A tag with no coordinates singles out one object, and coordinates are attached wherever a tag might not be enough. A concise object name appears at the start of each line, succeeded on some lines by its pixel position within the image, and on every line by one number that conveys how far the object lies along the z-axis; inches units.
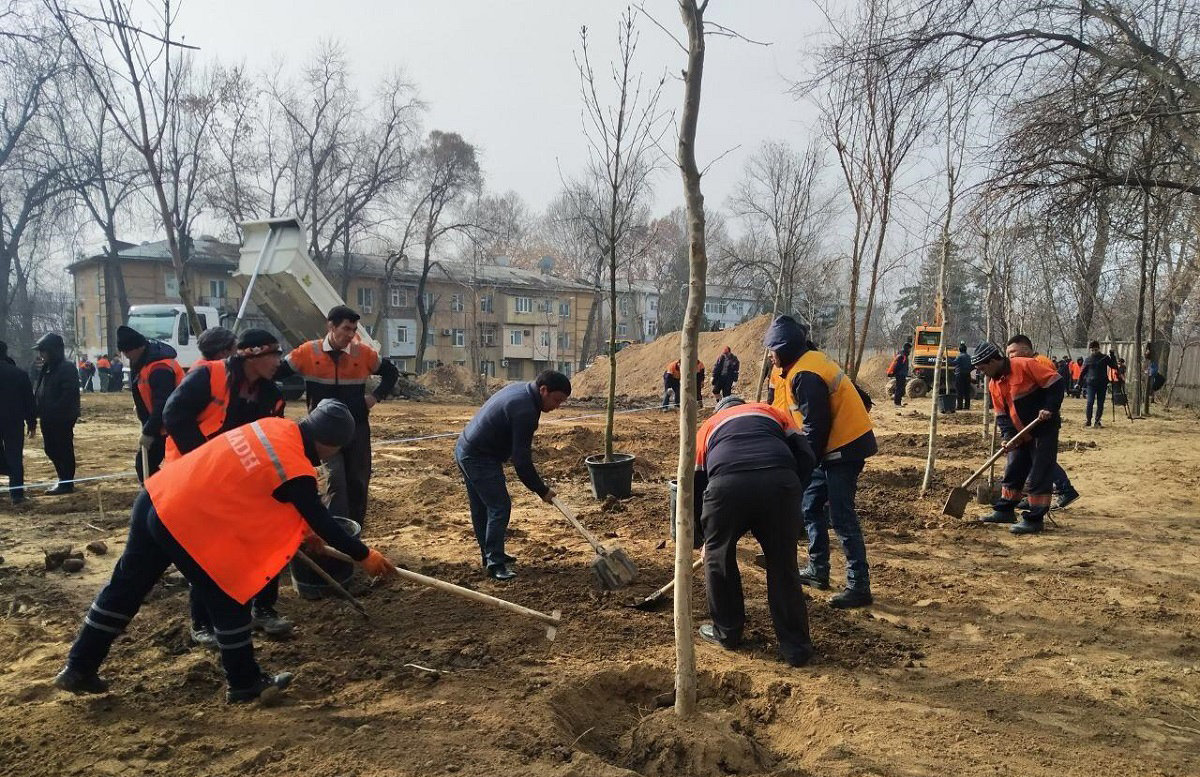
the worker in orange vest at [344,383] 197.3
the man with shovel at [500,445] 193.2
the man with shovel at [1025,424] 250.1
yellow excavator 864.3
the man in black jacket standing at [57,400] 294.8
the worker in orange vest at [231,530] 115.6
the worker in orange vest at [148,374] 207.8
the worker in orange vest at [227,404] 154.7
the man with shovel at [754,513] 141.5
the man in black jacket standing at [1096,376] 549.6
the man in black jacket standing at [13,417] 284.5
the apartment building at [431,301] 1515.7
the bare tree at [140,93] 260.2
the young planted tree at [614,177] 291.4
